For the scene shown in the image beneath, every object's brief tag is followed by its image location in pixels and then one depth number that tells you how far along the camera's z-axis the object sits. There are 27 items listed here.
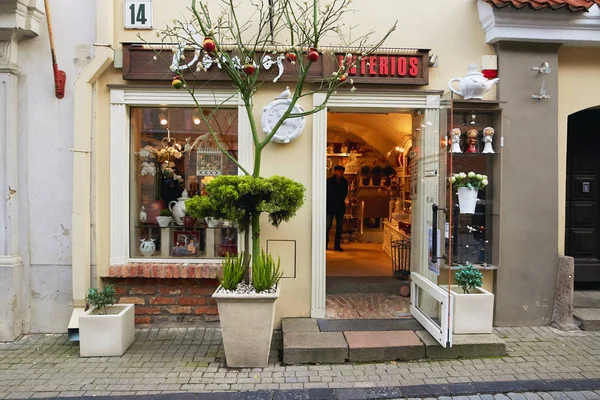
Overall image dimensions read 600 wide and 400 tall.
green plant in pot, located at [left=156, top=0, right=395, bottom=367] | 3.72
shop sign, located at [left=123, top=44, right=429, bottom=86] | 4.65
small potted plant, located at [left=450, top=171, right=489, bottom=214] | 4.63
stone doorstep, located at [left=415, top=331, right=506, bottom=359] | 4.09
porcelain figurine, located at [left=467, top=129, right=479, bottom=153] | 4.90
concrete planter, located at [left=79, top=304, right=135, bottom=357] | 4.13
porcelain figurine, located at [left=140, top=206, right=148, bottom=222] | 5.11
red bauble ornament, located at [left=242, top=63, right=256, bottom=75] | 3.57
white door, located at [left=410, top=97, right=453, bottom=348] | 4.26
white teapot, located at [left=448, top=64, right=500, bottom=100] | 4.60
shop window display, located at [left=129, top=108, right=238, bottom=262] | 5.05
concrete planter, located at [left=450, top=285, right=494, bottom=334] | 4.31
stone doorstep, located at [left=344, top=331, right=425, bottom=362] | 4.02
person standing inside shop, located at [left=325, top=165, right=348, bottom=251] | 7.99
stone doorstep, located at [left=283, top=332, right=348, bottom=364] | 3.98
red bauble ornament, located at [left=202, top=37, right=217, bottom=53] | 3.32
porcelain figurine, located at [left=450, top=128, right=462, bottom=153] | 4.82
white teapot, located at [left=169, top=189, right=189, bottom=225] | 5.13
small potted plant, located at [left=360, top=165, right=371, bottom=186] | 9.42
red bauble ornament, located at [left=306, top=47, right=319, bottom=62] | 3.54
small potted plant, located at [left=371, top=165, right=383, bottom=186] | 9.31
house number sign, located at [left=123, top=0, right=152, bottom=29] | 4.73
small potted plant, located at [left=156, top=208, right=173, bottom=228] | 5.14
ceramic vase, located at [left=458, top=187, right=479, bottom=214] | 4.69
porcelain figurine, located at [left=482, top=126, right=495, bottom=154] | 4.85
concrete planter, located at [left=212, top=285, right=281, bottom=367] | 3.84
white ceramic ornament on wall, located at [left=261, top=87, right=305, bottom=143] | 4.68
